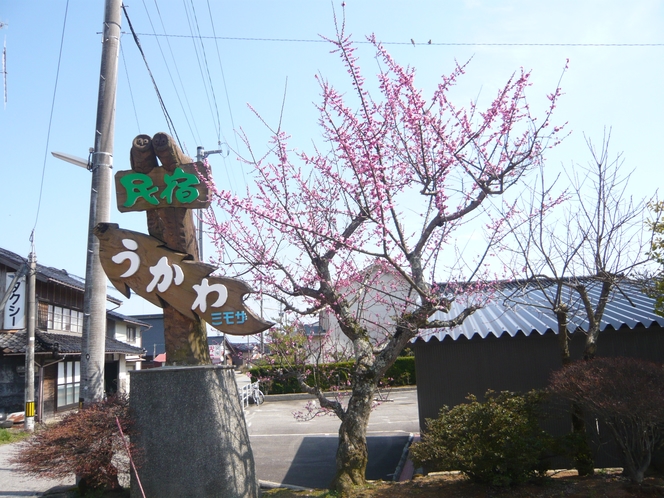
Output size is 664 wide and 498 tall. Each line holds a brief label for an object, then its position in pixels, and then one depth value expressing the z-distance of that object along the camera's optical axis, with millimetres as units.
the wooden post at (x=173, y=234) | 7334
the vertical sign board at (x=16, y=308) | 17219
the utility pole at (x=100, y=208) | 7938
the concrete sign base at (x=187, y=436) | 6676
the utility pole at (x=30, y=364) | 15992
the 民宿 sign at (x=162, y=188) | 7352
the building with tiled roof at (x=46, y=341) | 17500
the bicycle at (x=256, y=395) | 24497
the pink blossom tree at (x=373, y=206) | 7016
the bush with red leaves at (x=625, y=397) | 6332
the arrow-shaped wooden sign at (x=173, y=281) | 7117
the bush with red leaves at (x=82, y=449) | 6422
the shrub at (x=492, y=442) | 6969
